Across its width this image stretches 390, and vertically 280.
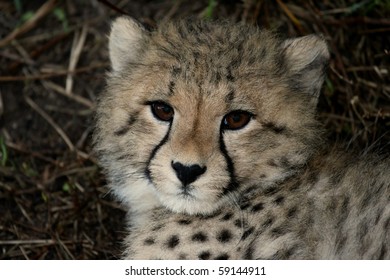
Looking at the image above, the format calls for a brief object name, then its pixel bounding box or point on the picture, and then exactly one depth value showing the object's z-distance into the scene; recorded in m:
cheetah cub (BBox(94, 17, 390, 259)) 5.93
